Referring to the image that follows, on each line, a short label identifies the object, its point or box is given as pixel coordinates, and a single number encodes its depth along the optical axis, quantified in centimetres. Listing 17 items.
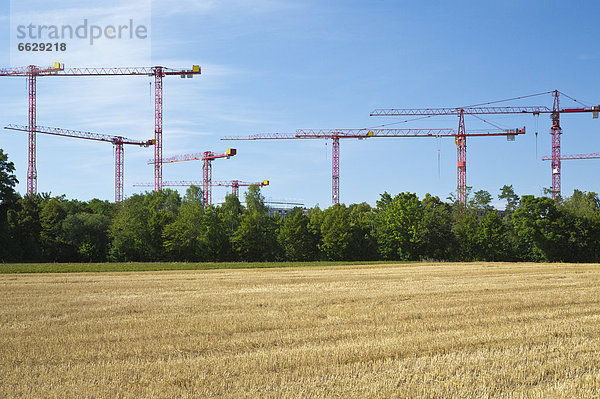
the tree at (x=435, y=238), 9281
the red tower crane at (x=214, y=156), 17912
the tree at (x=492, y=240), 8831
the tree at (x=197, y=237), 9144
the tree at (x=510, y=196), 10419
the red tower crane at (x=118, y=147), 15898
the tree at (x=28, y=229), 8831
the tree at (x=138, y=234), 9138
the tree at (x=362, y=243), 9606
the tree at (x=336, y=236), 9456
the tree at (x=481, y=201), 10612
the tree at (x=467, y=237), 9081
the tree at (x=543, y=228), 8331
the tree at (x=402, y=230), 9331
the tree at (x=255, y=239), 9256
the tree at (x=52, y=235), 9050
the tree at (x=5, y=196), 7762
